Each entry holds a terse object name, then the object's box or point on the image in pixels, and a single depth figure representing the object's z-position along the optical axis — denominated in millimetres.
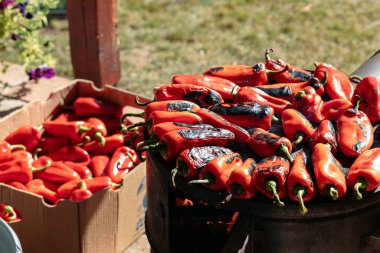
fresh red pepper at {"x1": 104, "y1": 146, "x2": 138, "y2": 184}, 3998
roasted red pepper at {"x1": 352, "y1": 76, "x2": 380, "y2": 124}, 2977
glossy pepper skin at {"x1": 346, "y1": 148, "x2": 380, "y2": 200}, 2512
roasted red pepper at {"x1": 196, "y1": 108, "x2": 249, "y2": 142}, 2790
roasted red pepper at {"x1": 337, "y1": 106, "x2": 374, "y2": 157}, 2721
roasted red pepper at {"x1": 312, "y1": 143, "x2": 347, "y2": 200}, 2492
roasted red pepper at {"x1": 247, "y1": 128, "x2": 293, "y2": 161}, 2670
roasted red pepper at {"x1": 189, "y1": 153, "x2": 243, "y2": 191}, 2580
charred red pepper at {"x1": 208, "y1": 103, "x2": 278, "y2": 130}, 2834
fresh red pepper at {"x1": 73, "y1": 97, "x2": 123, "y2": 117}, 4426
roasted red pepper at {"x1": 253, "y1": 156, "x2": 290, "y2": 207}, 2504
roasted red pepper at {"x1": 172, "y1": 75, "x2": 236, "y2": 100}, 3109
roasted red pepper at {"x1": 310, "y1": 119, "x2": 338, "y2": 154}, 2729
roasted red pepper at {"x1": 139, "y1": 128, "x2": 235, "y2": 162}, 2729
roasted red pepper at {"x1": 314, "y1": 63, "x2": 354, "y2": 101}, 3078
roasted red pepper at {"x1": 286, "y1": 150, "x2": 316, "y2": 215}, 2494
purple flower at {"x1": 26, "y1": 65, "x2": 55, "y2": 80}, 4895
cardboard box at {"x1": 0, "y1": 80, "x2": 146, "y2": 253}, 3504
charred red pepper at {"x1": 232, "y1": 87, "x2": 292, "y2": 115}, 2990
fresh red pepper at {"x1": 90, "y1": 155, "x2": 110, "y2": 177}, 4070
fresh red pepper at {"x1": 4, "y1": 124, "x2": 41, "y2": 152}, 4141
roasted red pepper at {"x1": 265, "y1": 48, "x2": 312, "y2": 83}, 3197
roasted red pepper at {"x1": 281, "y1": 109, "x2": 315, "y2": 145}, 2783
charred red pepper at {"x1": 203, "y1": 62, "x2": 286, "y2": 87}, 3186
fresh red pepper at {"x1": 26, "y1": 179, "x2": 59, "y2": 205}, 3854
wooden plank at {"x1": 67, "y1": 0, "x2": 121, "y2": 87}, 4879
